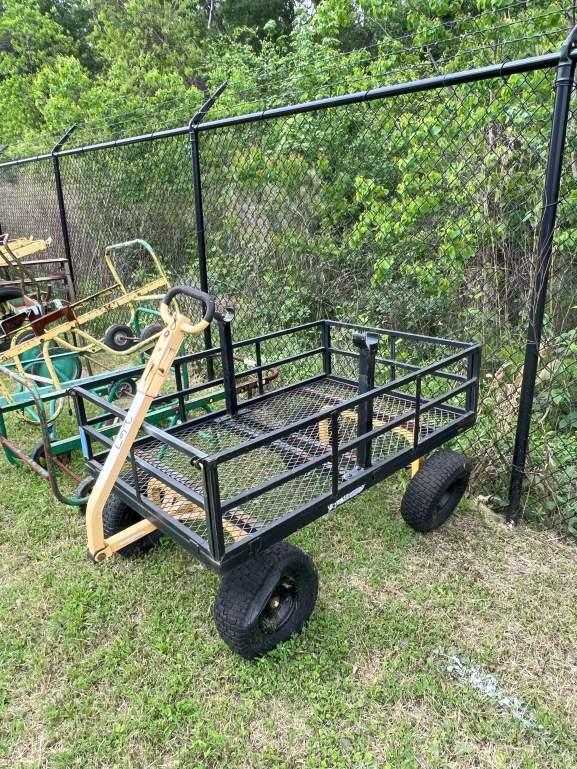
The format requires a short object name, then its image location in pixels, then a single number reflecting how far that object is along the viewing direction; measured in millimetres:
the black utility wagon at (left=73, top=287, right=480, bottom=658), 1990
